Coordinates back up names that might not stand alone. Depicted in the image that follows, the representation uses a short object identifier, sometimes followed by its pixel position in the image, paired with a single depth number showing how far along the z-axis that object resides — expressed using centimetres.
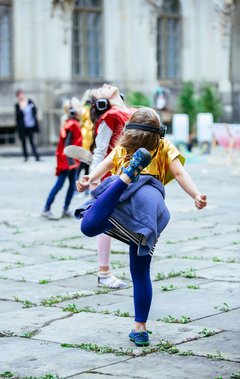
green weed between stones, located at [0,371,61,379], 760
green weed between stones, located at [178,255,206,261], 1309
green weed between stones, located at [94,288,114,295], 1089
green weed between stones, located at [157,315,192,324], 937
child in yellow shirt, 824
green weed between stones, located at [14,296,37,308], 1025
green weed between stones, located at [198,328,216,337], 883
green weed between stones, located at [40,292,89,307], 1035
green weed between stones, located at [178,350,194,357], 821
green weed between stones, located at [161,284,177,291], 1099
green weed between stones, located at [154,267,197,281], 1175
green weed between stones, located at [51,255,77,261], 1327
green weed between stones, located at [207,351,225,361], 807
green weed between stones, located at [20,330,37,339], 896
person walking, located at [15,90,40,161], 3237
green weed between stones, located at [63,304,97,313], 994
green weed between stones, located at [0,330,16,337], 902
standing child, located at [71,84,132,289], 1137
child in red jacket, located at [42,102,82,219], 1777
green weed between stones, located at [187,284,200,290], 1103
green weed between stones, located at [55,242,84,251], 1433
